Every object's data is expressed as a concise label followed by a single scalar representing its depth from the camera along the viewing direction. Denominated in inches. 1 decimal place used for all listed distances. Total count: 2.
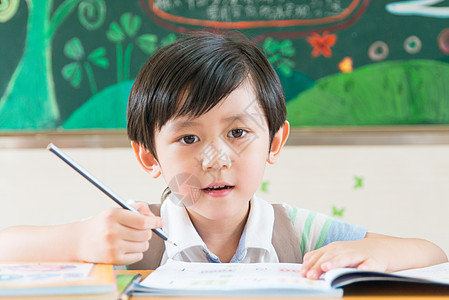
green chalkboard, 65.6
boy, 26.7
